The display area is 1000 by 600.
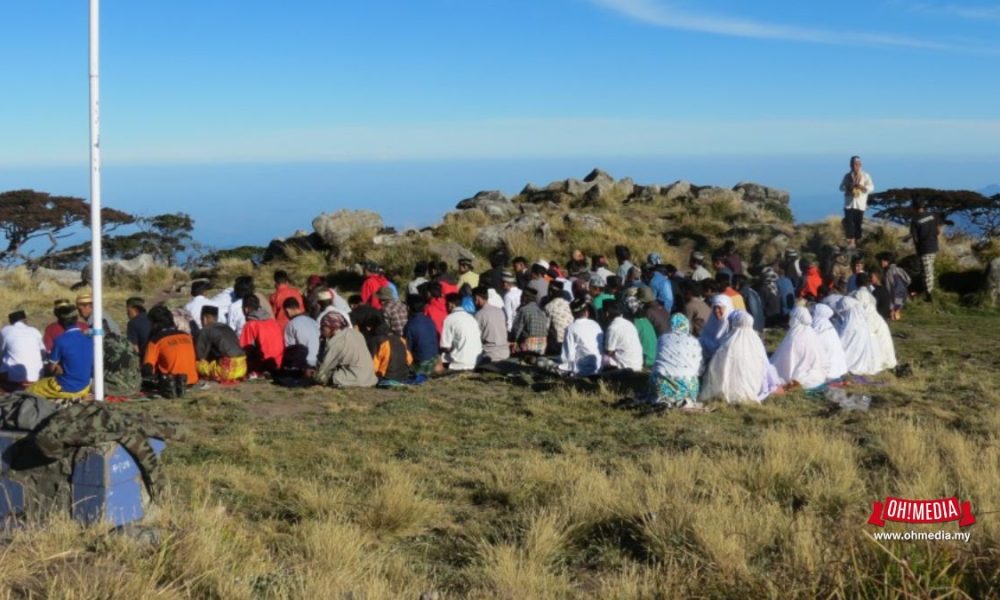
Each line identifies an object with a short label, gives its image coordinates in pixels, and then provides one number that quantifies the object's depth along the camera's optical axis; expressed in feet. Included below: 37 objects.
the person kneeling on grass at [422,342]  45.39
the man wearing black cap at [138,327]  44.09
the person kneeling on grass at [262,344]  44.29
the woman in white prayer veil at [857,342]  44.40
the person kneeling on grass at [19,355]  39.96
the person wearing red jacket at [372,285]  53.26
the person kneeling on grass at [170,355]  40.83
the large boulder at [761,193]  110.52
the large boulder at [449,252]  78.12
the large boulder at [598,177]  111.24
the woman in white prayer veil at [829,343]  41.96
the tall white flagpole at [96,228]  29.60
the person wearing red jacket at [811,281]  59.31
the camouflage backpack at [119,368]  38.86
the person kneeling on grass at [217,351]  42.11
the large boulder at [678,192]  103.76
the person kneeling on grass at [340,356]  42.06
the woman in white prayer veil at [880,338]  45.78
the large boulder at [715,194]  98.02
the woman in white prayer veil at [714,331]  41.86
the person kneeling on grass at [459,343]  45.80
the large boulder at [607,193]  103.14
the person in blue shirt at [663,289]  55.16
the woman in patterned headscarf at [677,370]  37.11
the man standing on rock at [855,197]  67.21
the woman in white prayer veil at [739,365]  38.09
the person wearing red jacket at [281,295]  50.35
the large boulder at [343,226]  85.15
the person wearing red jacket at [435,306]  49.54
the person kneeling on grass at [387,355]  43.70
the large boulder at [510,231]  83.51
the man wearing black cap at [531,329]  47.78
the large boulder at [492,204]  96.48
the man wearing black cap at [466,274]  58.03
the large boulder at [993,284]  63.87
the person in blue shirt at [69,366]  36.94
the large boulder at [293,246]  87.30
